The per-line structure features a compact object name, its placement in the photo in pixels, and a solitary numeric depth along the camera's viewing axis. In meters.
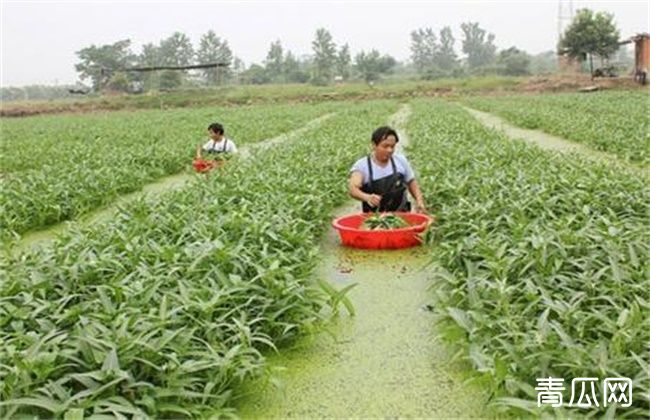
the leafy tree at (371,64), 55.20
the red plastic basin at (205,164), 7.62
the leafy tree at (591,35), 35.78
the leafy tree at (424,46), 80.56
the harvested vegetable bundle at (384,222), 4.73
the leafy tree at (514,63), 54.12
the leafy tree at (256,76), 59.97
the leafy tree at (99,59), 62.97
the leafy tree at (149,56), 66.42
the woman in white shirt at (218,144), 8.20
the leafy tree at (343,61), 58.59
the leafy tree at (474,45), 79.94
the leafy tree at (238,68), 62.85
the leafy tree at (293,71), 57.53
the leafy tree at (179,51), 67.25
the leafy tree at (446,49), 78.71
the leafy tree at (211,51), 64.50
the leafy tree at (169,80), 48.53
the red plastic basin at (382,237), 4.52
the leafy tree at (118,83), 46.19
